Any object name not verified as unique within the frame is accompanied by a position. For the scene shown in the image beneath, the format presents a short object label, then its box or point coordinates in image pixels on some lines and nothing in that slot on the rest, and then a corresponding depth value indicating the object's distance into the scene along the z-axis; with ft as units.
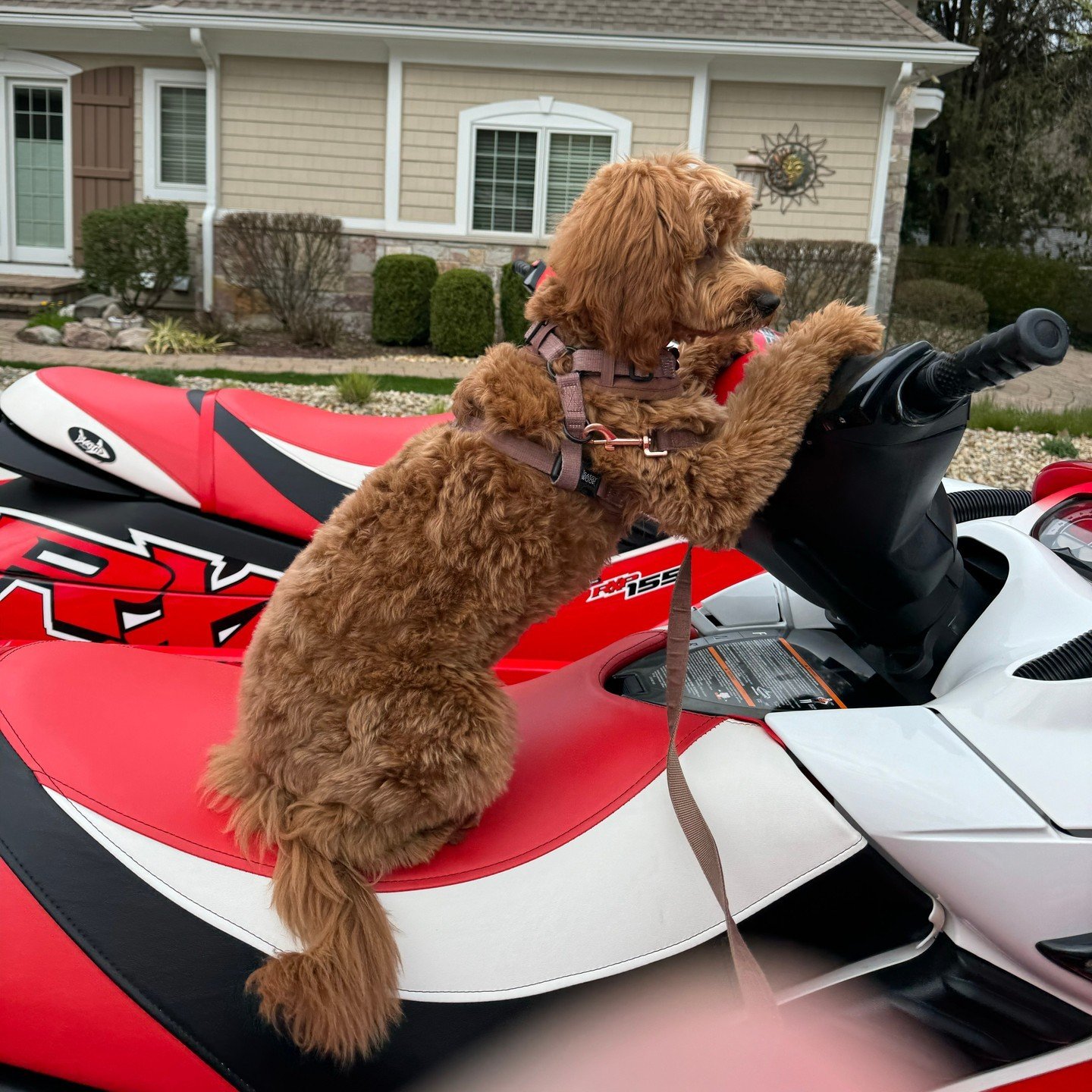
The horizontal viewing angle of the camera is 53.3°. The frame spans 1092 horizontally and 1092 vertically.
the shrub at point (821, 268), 44.91
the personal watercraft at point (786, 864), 4.26
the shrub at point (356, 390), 25.71
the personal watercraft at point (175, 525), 8.75
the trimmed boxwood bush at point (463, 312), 43.06
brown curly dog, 4.83
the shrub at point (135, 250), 46.01
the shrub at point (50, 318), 43.32
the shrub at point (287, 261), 45.78
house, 45.32
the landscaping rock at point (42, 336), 41.60
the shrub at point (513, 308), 41.73
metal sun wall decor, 46.83
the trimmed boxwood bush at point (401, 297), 45.19
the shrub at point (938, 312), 48.01
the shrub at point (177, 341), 41.29
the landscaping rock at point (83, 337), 41.16
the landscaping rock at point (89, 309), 46.29
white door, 51.21
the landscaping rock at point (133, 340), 41.68
